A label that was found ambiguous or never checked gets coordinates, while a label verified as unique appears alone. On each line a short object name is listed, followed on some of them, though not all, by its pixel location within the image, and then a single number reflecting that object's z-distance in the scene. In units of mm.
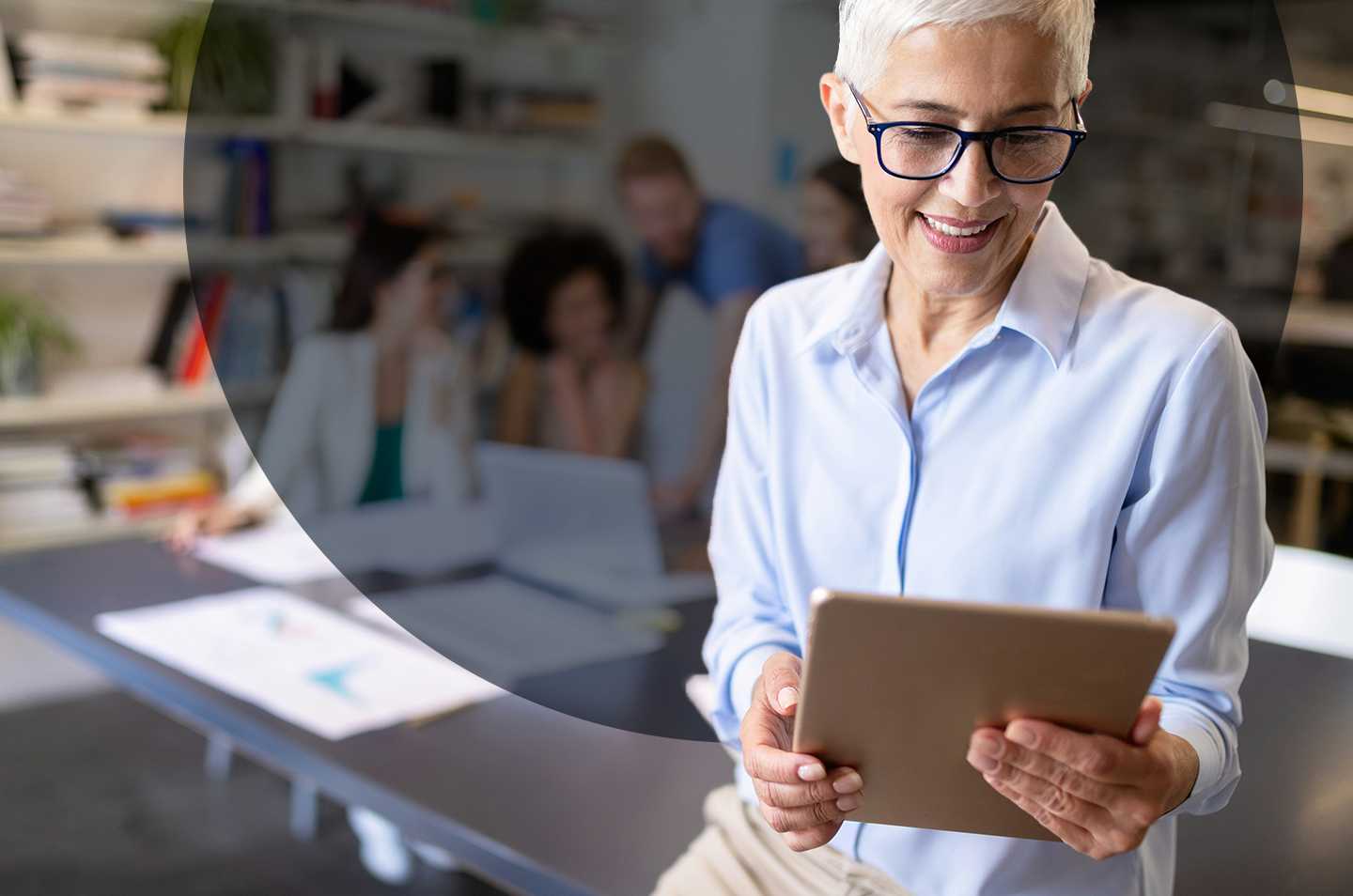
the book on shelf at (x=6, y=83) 2990
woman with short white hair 860
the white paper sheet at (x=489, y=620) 1235
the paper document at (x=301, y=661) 1621
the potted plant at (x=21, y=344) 3088
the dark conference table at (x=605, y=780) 1269
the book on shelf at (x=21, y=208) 3031
